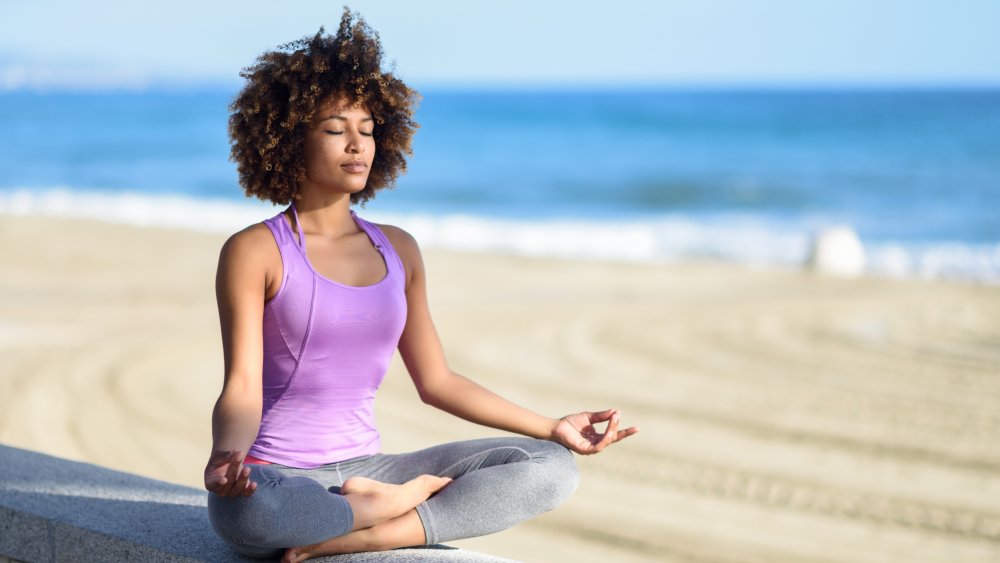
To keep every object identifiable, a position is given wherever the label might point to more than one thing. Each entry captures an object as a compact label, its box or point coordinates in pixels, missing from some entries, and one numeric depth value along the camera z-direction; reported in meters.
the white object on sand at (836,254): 25.08
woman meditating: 5.21
